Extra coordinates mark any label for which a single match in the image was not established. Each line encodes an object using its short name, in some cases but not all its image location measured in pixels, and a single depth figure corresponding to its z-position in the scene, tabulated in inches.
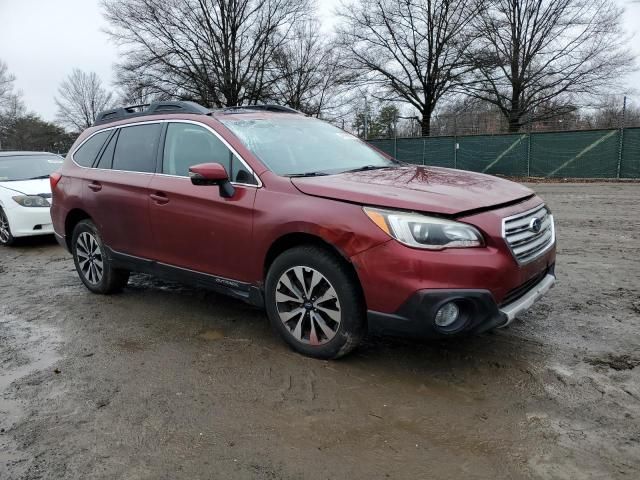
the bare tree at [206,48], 1131.3
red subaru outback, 115.4
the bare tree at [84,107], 2192.4
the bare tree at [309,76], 1283.2
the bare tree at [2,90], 1958.7
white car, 316.8
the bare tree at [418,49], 1242.6
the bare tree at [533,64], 1218.6
